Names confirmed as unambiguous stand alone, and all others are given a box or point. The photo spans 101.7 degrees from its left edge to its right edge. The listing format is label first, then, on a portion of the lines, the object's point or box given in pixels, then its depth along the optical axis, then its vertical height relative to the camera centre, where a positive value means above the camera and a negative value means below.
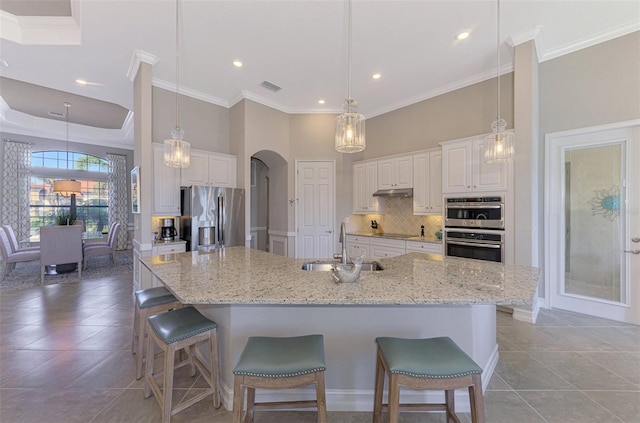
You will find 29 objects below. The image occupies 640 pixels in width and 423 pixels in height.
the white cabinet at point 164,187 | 3.70 +0.35
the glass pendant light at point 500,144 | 2.62 +0.67
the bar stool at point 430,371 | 1.23 -0.77
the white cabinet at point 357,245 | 4.77 -0.66
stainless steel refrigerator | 3.89 -0.11
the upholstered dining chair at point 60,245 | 4.69 -0.65
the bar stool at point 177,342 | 1.59 -0.83
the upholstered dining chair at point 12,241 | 5.01 -0.58
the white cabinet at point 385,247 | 4.24 -0.64
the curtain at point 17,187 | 6.15 +0.56
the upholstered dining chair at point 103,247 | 5.68 -0.82
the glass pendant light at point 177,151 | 2.74 +0.63
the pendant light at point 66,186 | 5.64 +0.53
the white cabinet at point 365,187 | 4.92 +0.45
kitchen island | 1.56 -0.71
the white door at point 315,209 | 5.09 +0.02
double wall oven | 3.29 -0.24
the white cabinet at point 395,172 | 4.41 +0.66
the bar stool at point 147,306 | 2.09 -0.80
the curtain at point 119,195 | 7.58 +0.46
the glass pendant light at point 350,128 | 2.25 +0.72
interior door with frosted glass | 2.94 -0.15
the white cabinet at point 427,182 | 4.04 +0.44
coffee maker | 4.08 -0.31
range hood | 4.41 +0.30
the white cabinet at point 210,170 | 4.11 +0.67
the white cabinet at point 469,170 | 3.31 +0.54
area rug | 4.64 -1.28
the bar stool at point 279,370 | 1.25 -0.77
